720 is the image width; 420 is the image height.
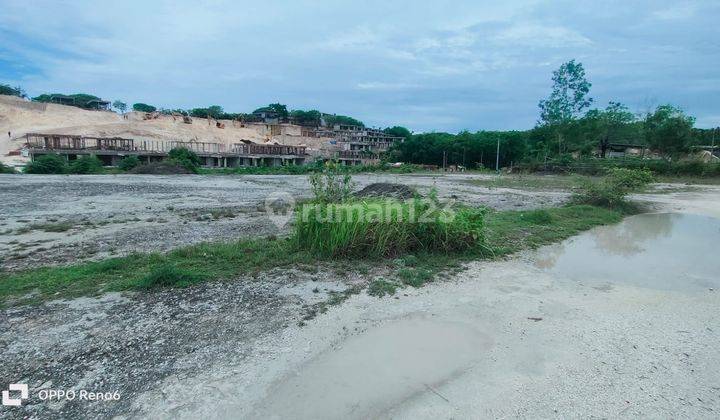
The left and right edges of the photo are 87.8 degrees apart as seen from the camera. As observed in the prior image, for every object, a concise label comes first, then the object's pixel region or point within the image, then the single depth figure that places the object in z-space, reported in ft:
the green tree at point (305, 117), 341.62
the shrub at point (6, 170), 88.70
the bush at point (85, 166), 97.19
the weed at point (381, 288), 14.97
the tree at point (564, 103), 143.02
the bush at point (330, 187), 21.25
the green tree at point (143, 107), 308.77
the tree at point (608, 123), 140.36
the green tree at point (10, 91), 235.03
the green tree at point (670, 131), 109.70
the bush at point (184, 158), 113.29
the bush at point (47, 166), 91.50
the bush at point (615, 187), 42.04
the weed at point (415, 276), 16.20
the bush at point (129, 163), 110.32
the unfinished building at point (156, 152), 126.00
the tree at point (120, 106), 296.61
